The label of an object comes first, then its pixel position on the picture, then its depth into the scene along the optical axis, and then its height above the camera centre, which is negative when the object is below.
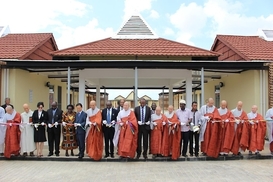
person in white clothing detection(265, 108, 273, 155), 8.10 -0.78
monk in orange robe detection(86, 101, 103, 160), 7.49 -1.03
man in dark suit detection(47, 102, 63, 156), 7.72 -0.83
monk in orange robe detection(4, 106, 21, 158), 7.57 -0.99
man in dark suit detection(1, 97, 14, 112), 8.87 -0.05
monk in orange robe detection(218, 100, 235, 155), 7.68 -0.99
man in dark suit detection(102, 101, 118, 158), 7.71 -0.76
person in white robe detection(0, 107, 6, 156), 7.73 -1.00
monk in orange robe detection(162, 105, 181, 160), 7.56 -1.10
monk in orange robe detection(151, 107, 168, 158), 7.60 -0.96
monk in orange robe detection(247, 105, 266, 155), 7.81 -1.00
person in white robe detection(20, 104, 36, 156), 7.65 -1.11
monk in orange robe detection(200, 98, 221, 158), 7.65 -0.96
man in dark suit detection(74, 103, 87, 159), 7.56 -0.90
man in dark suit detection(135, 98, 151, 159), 7.65 -0.61
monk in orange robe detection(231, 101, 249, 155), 7.76 -1.06
